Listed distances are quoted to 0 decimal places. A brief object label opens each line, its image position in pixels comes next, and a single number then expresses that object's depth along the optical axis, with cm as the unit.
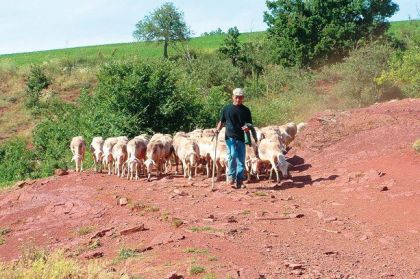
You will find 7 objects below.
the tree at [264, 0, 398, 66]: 4200
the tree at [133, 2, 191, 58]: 5822
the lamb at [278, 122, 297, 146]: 1959
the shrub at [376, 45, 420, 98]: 2733
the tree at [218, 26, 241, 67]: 4978
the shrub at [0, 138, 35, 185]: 2692
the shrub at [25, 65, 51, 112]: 4969
